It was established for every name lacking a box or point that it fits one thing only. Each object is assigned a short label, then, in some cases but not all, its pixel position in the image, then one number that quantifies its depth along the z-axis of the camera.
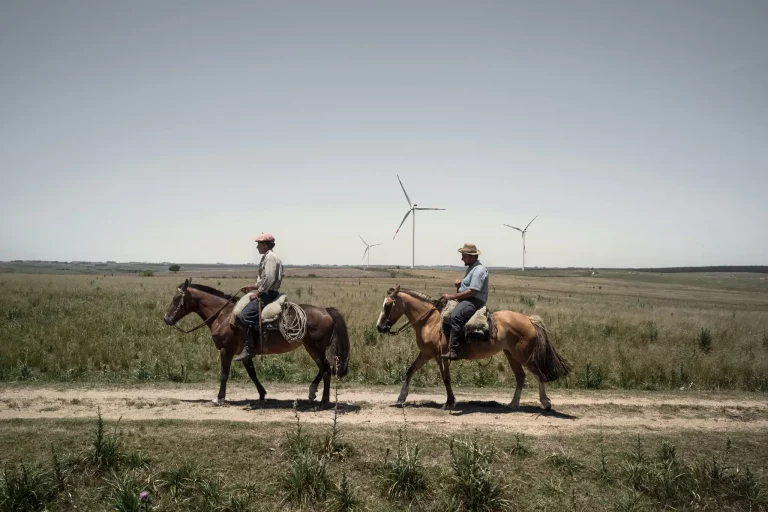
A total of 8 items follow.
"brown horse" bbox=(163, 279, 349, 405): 9.77
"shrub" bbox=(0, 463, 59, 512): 6.21
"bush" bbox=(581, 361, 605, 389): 12.87
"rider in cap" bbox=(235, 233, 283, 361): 9.56
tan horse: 9.73
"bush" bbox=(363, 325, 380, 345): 16.61
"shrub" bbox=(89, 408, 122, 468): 6.88
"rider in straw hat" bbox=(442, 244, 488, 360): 9.47
